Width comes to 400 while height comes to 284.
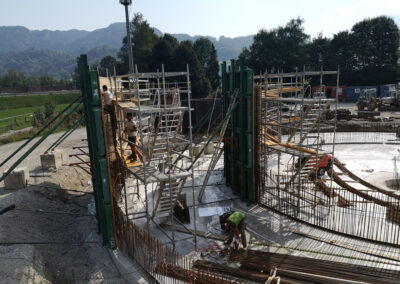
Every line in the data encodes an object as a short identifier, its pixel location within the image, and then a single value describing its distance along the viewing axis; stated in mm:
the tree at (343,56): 62300
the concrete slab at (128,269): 9258
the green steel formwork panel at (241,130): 13266
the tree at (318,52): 63688
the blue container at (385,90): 56878
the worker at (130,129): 11383
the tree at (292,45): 65312
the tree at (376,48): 59969
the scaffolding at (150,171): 10344
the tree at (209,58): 60056
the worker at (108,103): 11547
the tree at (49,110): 34469
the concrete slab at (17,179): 15227
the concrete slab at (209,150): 22405
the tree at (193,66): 48219
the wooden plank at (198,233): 10961
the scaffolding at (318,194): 11211
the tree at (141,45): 50025
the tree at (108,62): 72912
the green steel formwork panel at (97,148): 9688
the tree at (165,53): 47531
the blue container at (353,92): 57906
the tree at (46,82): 95875
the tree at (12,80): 102962
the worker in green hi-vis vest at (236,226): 9742
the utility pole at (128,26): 25205
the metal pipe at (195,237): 10397
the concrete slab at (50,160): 17938
